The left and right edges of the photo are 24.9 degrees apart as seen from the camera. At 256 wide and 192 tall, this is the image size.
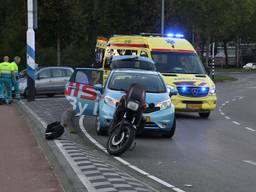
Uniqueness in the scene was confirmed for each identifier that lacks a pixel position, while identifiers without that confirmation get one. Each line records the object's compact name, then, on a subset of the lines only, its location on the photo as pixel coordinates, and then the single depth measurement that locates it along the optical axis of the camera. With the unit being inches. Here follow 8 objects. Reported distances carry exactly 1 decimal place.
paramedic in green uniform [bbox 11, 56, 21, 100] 922.1
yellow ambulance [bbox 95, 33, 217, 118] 716.7
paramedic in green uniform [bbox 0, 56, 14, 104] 915.6
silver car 1080.8
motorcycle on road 425.7
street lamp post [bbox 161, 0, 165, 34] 1586.9
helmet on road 463.8
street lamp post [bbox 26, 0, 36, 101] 864.3
